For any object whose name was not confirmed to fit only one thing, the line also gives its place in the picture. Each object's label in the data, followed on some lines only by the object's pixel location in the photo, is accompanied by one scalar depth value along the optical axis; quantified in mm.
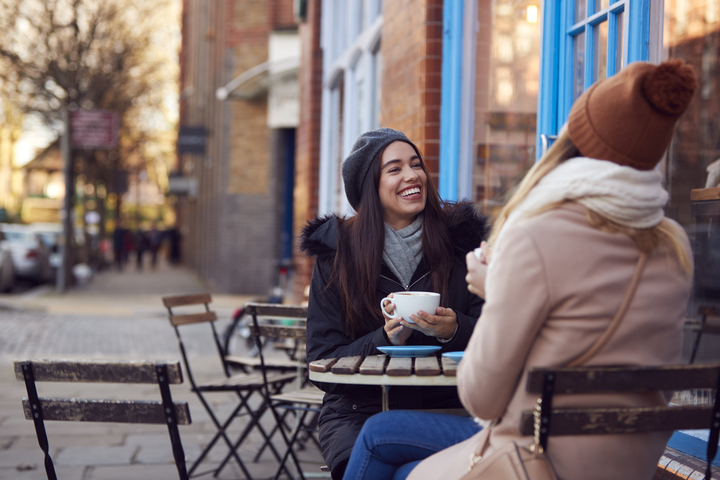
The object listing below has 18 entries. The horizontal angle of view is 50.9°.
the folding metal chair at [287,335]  3965
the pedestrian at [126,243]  32781
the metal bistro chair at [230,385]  4344
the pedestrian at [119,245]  31203
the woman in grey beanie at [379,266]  2797
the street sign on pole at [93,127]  17266
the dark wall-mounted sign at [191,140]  21578
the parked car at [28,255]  19719
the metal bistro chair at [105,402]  2381
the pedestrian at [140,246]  32125
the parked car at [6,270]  17578
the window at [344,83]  7006
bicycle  7767
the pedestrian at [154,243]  32816
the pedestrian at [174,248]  38188
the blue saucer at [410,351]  2604
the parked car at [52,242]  21756
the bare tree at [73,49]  18500
